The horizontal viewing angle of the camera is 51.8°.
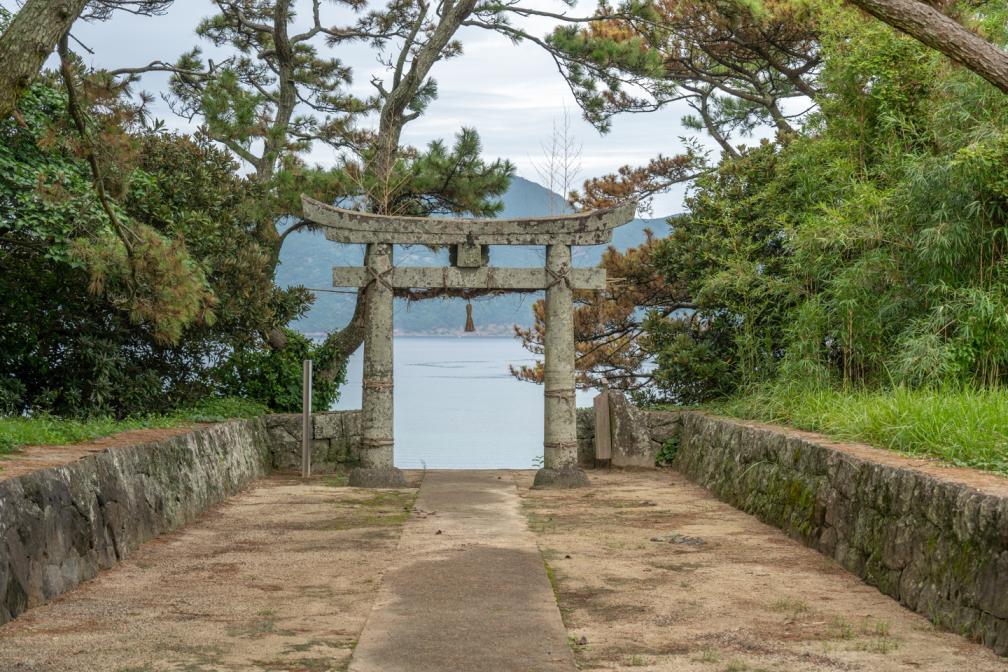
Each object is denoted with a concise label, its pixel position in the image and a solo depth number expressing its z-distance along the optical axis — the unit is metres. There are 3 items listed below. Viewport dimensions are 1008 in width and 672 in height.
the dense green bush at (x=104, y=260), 8.91
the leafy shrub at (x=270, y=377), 13.22
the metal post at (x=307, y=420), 11.87
